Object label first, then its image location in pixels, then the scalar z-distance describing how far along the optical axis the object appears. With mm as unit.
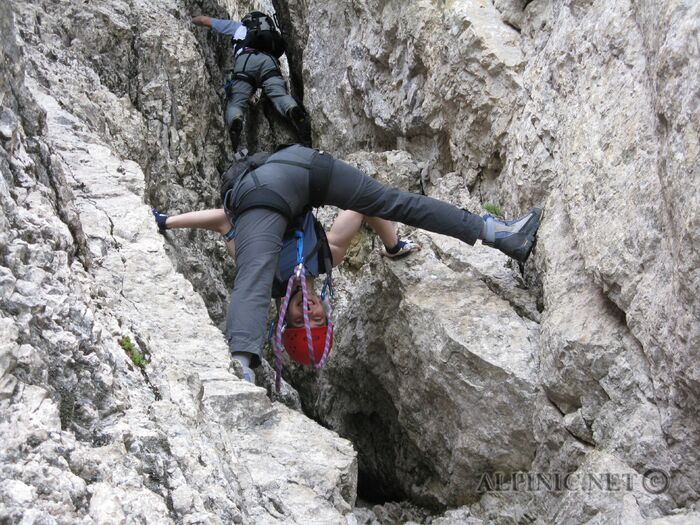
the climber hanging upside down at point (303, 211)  6188
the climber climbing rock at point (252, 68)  12219
